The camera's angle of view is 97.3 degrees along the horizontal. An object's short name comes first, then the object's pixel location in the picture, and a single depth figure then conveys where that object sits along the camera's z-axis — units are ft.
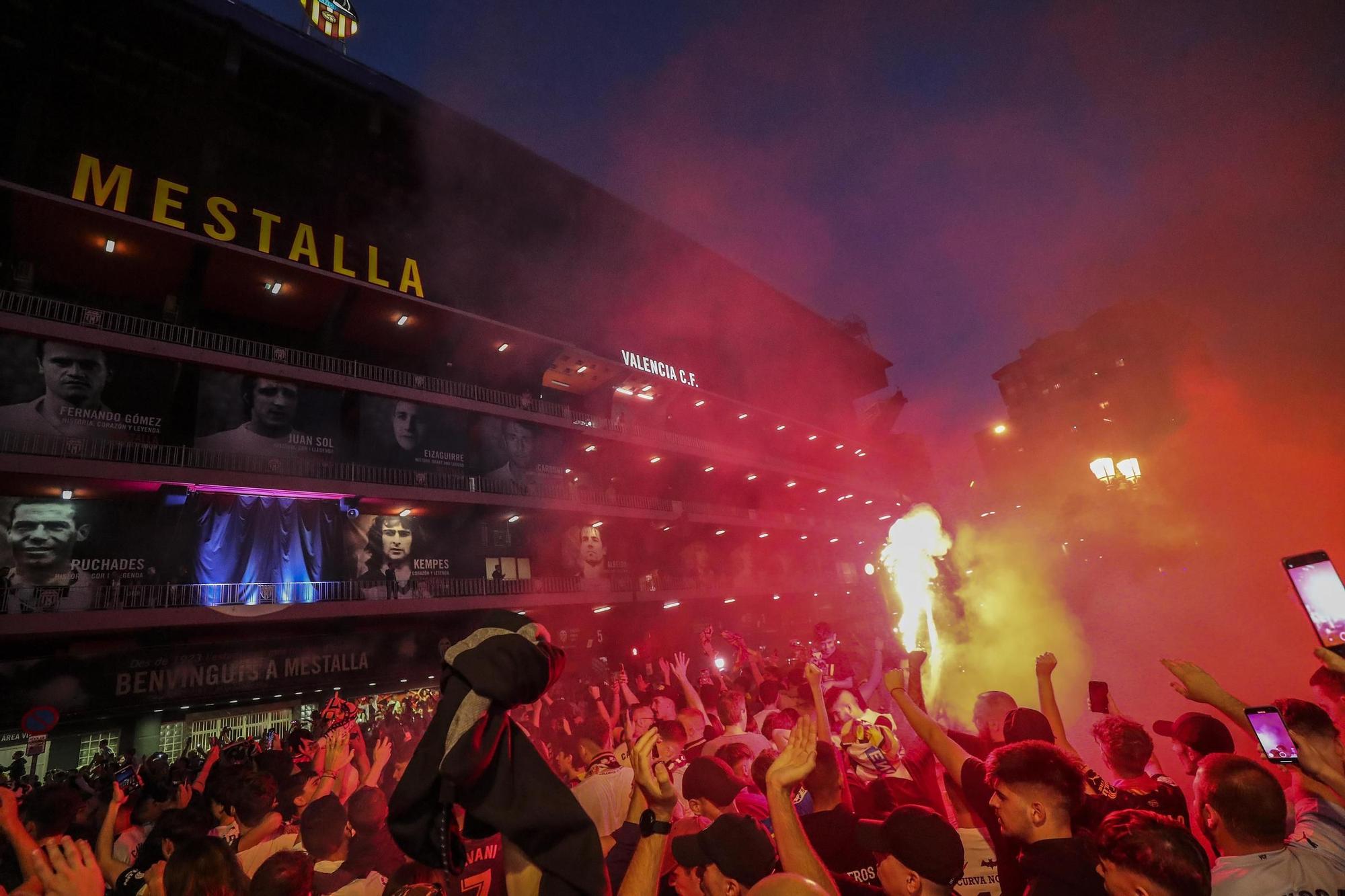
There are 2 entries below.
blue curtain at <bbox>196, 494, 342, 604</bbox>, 45.91
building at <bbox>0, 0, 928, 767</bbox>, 42.01
